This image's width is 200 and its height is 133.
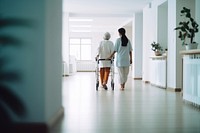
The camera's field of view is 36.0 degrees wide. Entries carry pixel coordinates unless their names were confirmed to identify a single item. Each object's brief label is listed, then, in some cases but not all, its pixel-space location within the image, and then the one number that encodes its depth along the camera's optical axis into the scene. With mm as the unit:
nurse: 8023
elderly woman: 8133
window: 24000
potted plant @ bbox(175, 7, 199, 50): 6164
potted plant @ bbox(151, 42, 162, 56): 9422
